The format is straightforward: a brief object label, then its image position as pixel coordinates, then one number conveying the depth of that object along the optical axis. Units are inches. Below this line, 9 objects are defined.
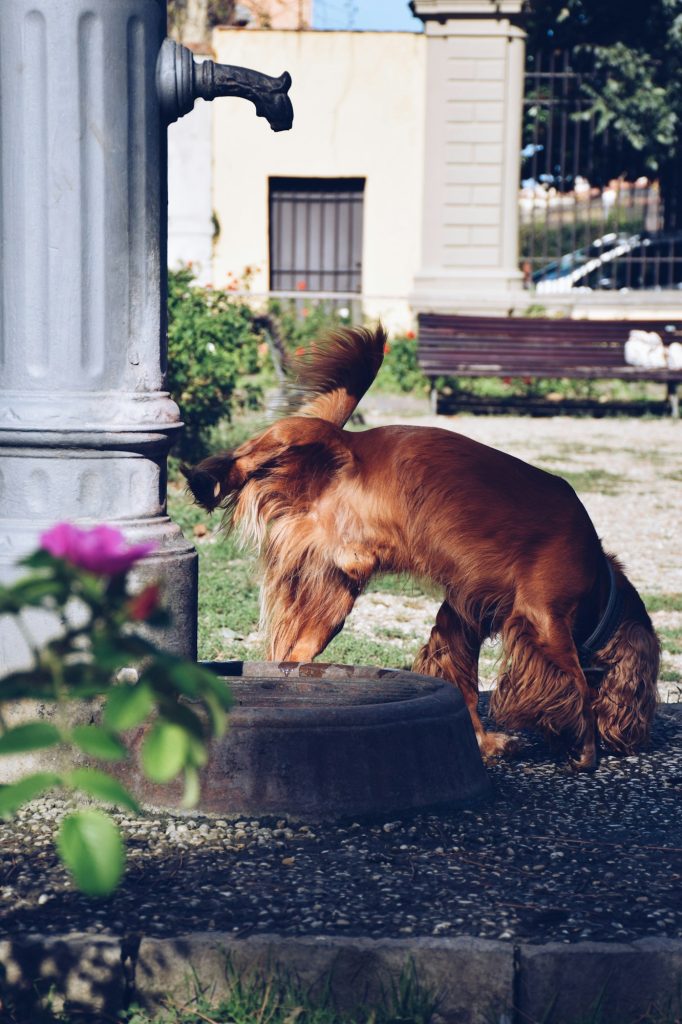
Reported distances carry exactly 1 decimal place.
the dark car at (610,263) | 674.8
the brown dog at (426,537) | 132.6
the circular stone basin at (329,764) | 114.5
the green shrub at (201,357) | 334.0
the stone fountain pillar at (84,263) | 121.3
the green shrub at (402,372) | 576.7
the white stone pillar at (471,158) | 641.6
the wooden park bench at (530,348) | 529.3
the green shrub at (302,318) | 618.8
